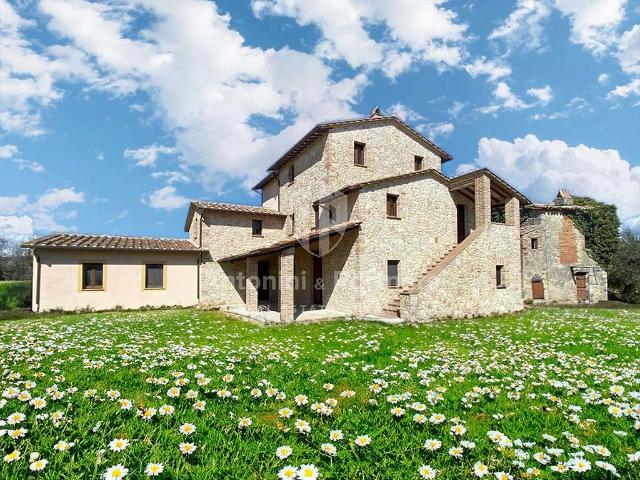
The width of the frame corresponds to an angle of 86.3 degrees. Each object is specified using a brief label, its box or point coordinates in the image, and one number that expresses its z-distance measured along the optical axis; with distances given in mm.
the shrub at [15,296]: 20406
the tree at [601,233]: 24781
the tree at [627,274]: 23922
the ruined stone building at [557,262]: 23133
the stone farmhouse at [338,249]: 14438
